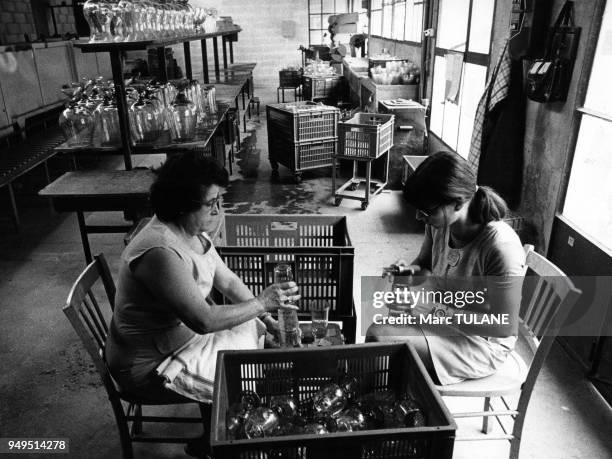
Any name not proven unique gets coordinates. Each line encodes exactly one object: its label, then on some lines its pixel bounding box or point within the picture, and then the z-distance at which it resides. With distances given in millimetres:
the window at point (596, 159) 2779
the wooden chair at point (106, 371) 1692
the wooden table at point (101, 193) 3033
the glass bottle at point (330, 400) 1400
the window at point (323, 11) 13219
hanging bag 2955
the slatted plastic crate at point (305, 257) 2109
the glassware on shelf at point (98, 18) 3107
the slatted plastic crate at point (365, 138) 4926
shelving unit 2900
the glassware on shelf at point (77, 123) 3760
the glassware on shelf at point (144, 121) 3680
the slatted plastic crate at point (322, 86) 8742
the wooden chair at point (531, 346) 1645
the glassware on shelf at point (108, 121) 3723
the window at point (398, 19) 7598
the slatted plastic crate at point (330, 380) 1052
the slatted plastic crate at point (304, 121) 5746
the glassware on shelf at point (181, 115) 3963
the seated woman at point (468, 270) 1769
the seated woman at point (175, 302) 1637
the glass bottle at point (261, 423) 1293
